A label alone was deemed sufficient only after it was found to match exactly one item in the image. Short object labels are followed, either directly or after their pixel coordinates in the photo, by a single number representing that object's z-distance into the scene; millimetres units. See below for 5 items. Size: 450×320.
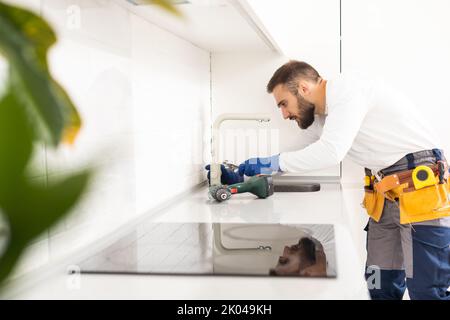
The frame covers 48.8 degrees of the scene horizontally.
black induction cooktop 1036
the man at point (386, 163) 1854
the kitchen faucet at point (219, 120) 2195
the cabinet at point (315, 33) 2477
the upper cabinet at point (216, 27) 1365
